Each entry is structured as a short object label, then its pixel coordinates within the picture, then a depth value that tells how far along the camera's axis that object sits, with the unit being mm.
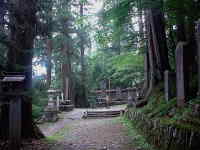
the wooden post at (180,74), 6324
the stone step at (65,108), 19219
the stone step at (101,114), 16922
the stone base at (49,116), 14539
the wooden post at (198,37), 5344
